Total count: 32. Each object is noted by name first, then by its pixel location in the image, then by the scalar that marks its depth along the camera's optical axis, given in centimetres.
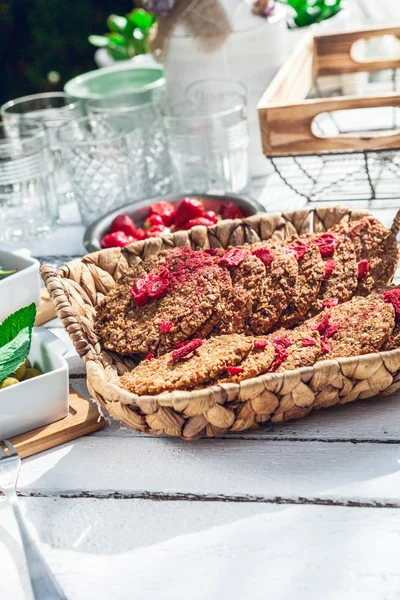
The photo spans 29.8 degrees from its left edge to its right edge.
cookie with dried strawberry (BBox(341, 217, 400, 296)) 131
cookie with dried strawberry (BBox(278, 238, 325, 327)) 123
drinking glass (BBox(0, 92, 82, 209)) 225
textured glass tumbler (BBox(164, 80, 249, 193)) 207
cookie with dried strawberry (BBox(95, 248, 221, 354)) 118
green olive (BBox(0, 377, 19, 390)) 121
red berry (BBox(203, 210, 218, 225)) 175
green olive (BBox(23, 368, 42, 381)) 126
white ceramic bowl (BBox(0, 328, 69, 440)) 116
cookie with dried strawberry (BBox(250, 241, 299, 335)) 121
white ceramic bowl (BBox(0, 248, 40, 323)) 146
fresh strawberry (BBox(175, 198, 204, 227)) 178
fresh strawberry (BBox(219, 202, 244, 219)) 177
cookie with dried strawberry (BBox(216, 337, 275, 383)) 106
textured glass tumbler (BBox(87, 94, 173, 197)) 217
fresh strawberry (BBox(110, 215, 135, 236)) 176
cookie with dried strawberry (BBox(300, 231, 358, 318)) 126
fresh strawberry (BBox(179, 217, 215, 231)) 172
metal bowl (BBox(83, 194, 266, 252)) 173
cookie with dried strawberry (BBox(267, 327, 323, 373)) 108
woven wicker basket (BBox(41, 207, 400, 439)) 102
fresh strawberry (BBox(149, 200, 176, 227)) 181
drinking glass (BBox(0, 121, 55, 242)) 201
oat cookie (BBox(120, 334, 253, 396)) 105
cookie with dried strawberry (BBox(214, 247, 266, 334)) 120
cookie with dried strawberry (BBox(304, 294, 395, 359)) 110
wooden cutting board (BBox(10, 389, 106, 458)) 117
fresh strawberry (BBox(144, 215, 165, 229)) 179
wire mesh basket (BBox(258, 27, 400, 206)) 168
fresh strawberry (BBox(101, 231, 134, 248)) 168
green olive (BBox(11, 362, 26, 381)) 126
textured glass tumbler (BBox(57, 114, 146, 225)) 203
